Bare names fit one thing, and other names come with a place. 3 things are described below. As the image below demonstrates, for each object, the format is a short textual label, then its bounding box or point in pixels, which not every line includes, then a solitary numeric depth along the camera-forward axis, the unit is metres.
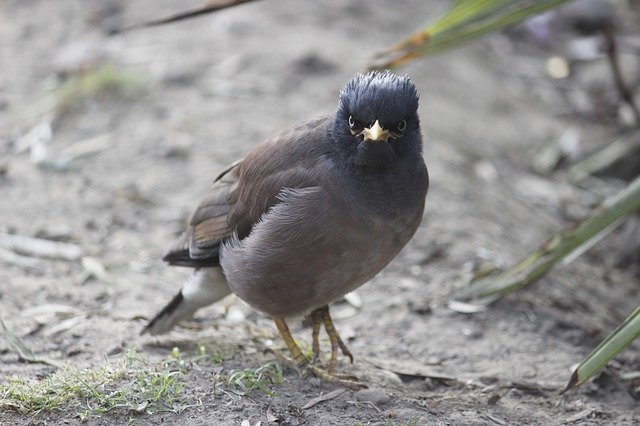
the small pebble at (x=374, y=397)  7.76
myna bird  7.70
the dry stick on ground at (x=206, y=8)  7.72
